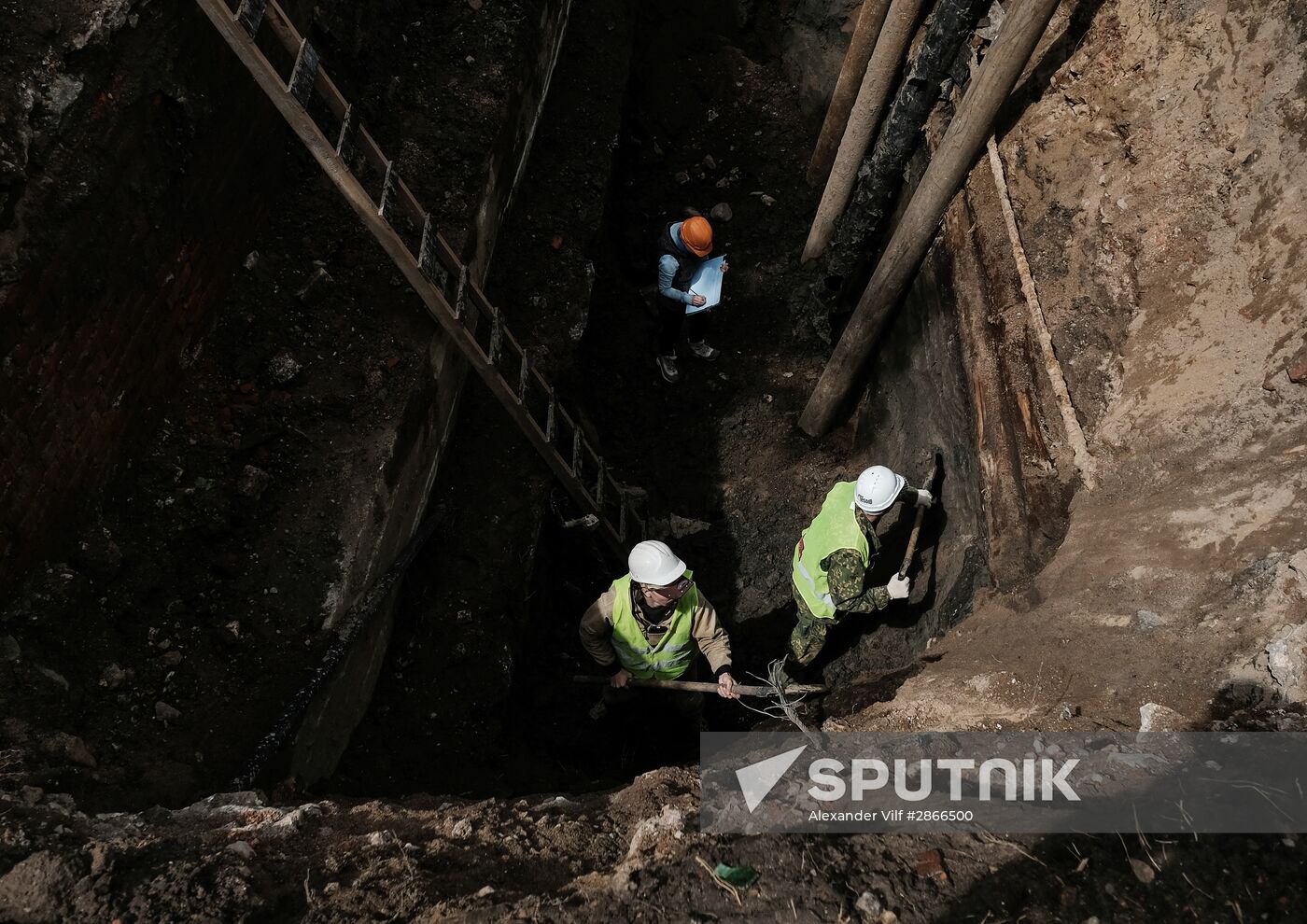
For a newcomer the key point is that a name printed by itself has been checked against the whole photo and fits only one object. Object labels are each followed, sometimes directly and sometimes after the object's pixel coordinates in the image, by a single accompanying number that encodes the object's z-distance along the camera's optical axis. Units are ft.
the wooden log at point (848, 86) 18.49
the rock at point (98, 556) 11.08
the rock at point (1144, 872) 7.89
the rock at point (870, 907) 7.91
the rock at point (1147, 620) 9.84
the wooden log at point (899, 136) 15.46
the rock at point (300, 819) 9.42
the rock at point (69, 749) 9.67
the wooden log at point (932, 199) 12.80
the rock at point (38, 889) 7.43
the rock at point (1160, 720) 8.98
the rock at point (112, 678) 10.66
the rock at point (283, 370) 14.01
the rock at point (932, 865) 8.28
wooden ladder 11.15
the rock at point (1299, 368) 9.55
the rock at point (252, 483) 12.91
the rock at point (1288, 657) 8.51
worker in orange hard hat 18.97
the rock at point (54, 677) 10.11
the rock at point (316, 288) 14.76
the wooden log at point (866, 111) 16.79
